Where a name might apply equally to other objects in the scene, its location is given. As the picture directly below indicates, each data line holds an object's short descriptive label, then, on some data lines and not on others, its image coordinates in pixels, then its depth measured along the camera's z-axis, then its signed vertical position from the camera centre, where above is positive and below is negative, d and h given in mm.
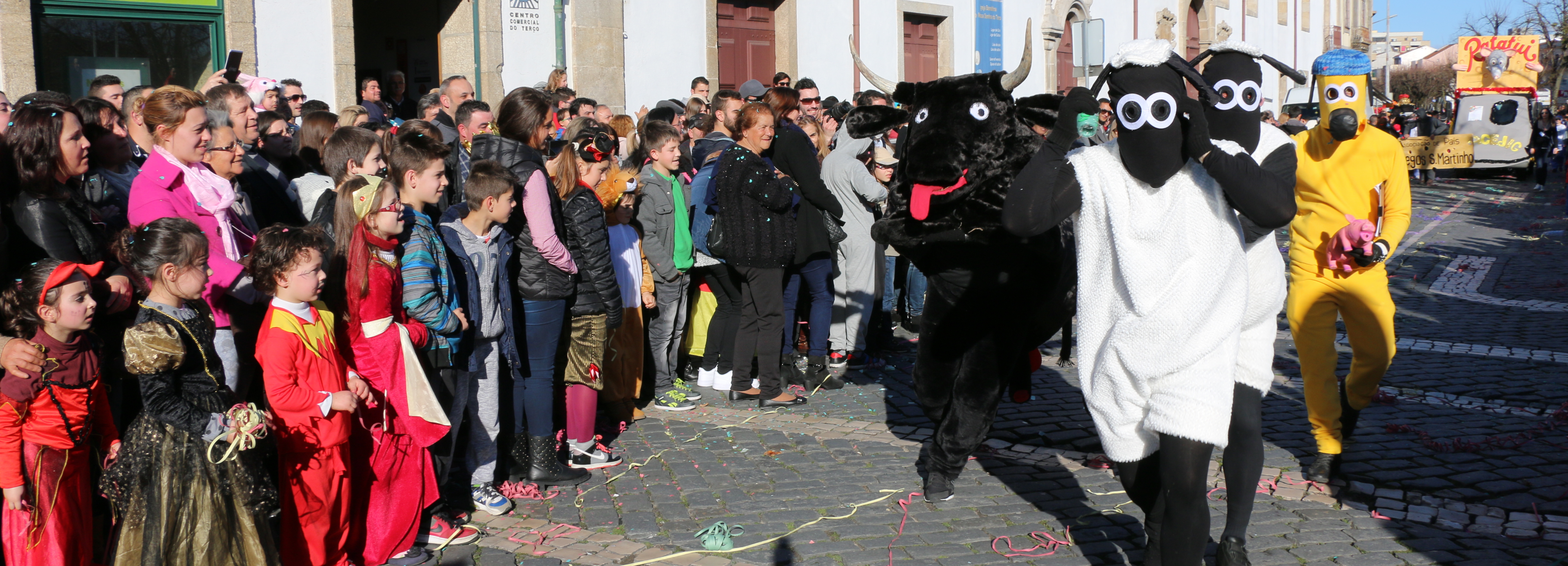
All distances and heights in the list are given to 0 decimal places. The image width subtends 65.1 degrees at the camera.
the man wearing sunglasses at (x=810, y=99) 10461 +838
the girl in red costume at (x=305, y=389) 4223 -646
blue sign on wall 22172 +2846
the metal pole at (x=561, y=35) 14070 +1898
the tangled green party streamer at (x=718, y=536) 4777 -1333
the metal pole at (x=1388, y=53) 49375 +5507
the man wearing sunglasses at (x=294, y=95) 9812 +886
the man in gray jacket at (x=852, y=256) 8242 -421
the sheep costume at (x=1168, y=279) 3623 -270
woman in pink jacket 4523 +68
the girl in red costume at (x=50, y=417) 3859 -661
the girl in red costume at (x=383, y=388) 4602 -708
